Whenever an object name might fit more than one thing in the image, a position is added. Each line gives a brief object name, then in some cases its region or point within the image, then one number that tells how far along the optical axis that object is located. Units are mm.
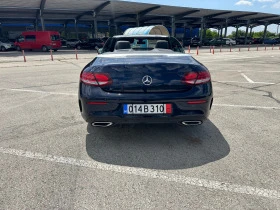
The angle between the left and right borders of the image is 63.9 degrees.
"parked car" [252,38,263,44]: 47188
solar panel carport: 27345
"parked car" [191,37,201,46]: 36331
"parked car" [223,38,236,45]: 40266
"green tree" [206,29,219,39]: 76900
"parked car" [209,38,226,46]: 39906
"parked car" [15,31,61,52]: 25719
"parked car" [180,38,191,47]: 37016
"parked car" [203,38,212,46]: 40453
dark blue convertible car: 2715
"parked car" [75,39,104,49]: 29355
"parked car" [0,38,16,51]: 27219
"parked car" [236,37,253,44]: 46725
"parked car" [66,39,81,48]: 33188
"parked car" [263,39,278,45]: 45219
